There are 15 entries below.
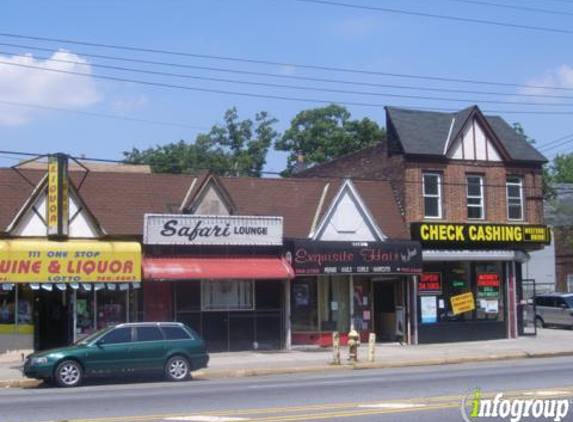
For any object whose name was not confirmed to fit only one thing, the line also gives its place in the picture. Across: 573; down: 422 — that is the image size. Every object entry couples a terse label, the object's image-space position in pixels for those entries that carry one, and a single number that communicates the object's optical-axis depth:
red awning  25.98
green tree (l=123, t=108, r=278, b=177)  64.69
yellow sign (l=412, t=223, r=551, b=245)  30.39
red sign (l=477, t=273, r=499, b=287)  31.69
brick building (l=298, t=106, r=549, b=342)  30.72
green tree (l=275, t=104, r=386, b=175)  65.19
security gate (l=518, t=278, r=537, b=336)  32.81
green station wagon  19.41
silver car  37.62
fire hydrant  23.98
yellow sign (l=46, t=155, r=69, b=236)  25.42
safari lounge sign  26.52
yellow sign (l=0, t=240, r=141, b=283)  24.48
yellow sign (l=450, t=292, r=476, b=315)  31.02
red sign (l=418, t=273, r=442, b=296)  30.55
